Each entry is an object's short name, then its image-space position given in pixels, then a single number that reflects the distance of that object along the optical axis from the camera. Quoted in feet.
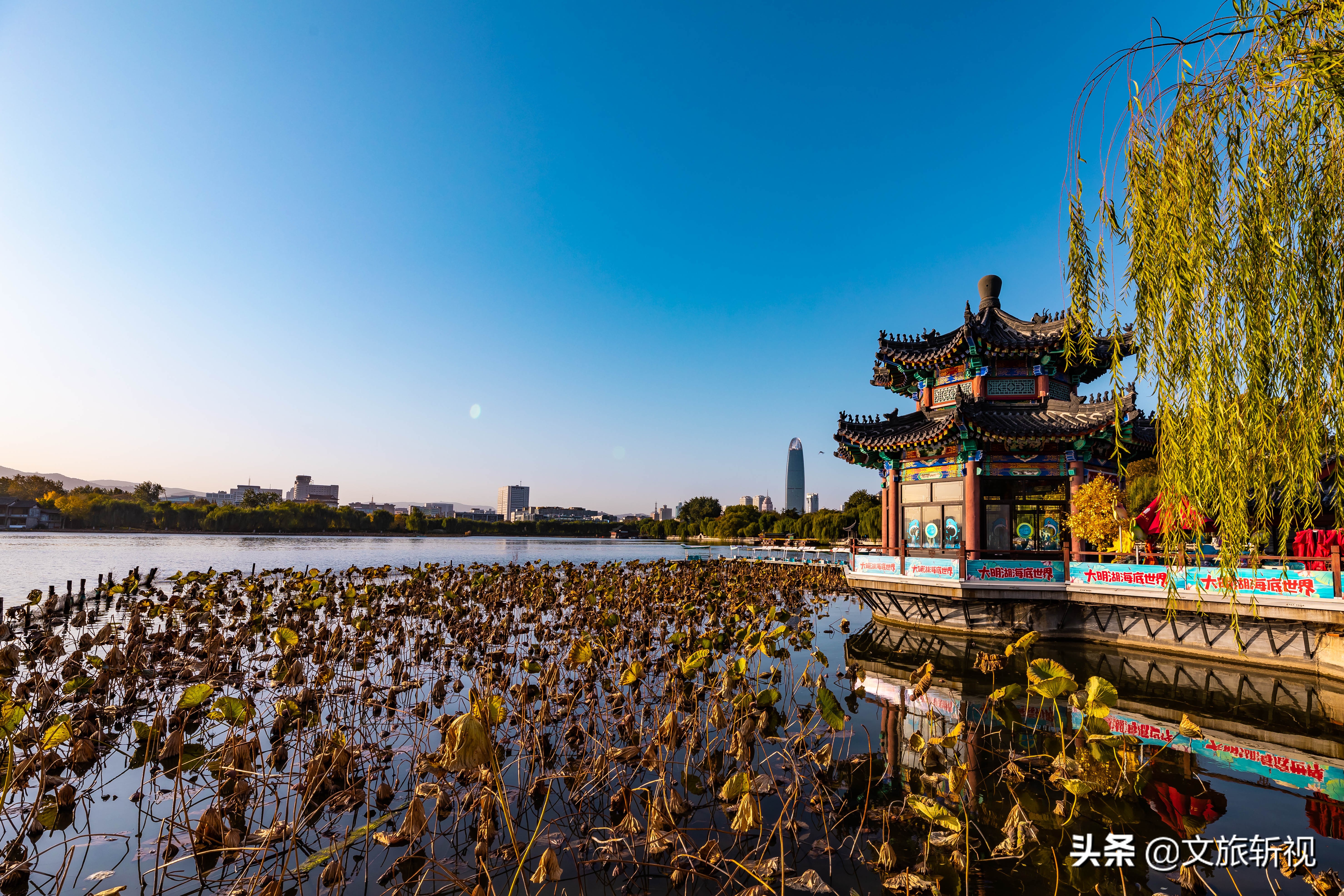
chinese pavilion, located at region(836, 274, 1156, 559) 48.73
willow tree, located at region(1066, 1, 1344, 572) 14.58
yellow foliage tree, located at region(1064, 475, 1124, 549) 45.50
